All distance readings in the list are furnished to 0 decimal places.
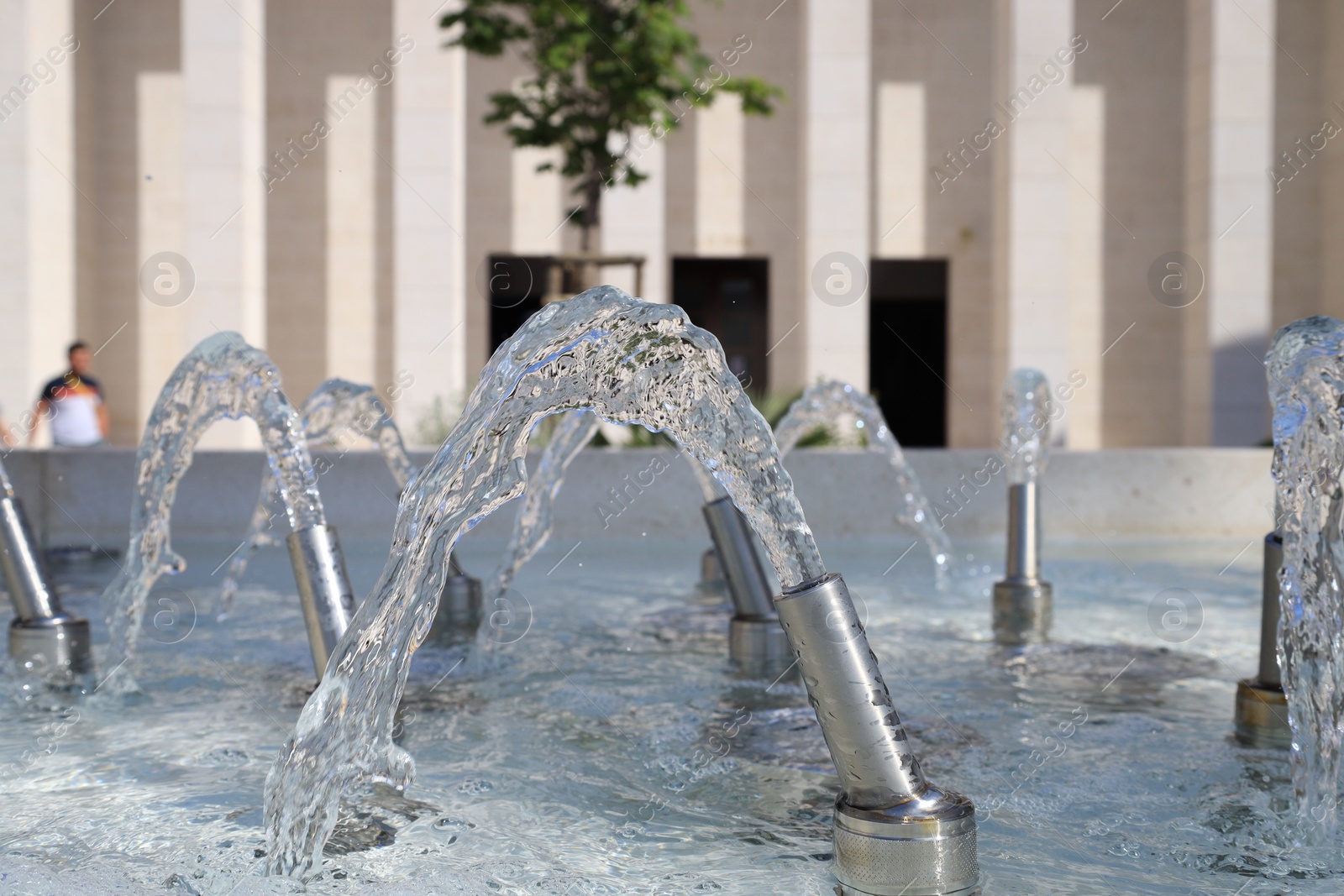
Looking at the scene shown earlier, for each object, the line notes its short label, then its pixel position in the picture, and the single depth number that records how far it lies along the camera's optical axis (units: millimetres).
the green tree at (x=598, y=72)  13062
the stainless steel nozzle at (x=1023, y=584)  5809
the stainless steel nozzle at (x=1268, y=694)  3828
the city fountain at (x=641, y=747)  2680
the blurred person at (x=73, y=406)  12180
